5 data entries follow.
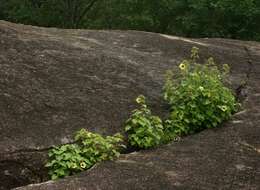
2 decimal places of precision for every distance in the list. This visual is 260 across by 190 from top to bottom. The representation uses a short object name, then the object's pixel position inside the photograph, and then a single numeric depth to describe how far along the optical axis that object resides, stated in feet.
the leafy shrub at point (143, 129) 19.31
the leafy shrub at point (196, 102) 20.95
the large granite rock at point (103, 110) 16.84
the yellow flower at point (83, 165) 17.29
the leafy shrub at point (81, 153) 17.28
